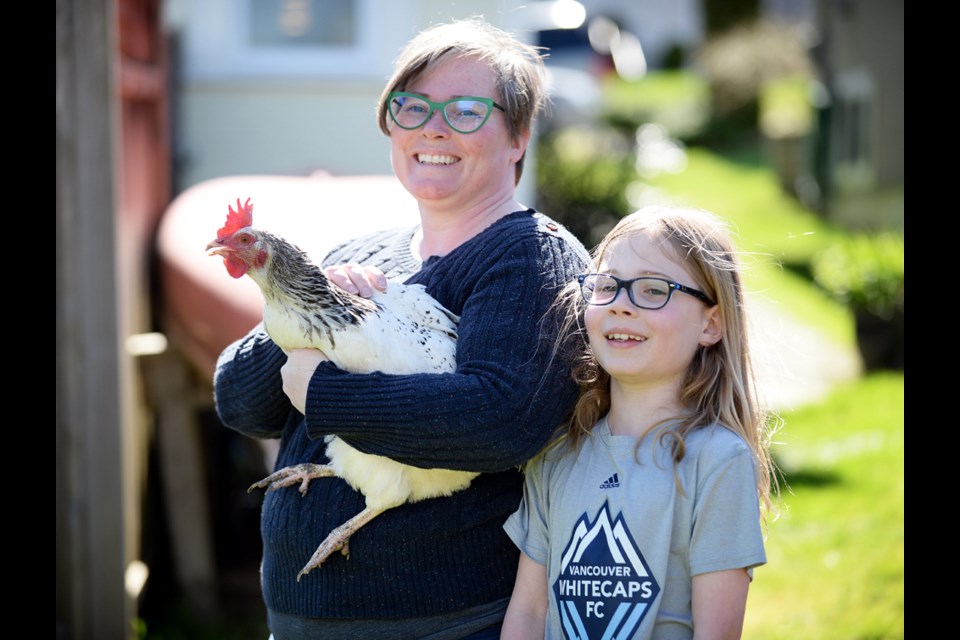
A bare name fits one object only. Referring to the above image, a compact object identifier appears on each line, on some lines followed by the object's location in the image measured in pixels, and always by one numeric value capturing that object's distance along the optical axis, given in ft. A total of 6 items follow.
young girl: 6.98
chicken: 7.80
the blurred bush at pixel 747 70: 74.64
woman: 7.36
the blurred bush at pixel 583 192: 33.78
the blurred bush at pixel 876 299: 30.19
